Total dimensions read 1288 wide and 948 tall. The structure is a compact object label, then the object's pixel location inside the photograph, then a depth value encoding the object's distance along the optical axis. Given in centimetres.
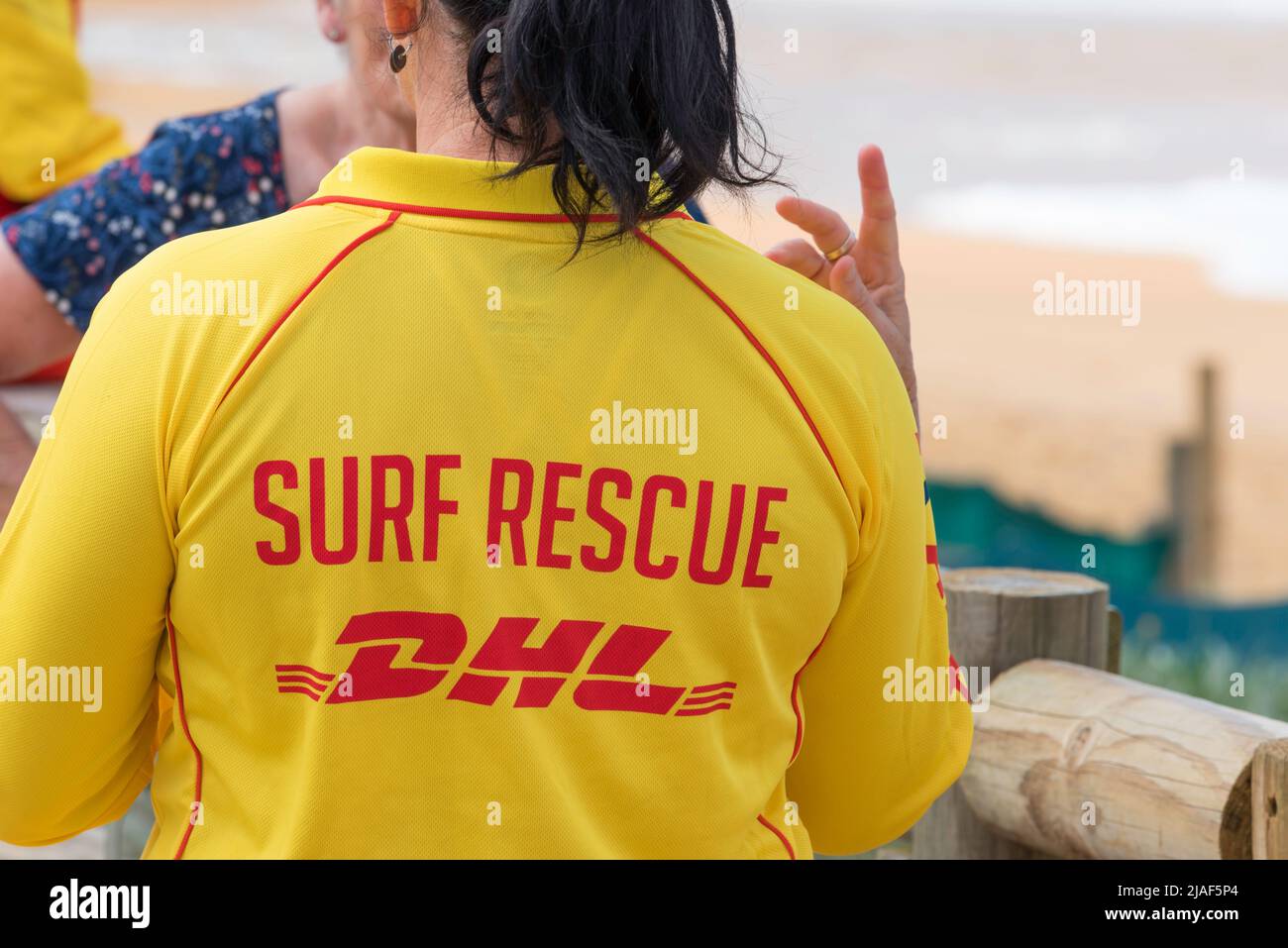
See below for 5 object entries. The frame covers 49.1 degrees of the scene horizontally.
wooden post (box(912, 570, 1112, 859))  206
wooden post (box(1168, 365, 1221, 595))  751
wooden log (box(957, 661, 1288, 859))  161
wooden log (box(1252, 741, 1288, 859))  146
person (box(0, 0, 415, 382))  187
